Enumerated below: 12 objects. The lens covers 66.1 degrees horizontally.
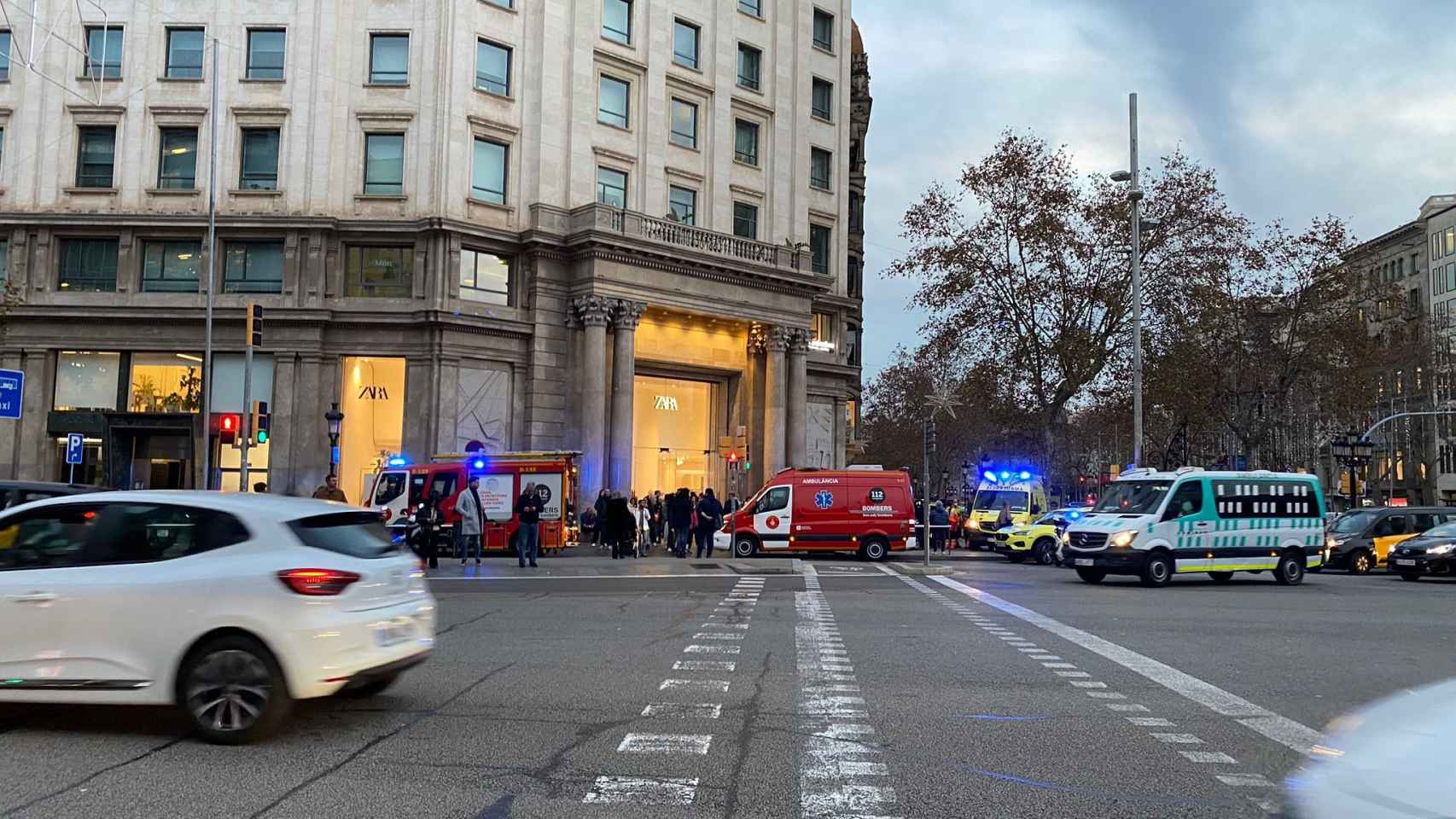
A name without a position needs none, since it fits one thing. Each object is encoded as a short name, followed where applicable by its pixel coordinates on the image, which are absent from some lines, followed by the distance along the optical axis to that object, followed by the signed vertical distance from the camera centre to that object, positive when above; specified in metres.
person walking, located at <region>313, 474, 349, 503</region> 20.61 -0.47
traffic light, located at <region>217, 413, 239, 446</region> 23.97 +0.80
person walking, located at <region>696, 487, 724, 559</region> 30.34 -1.11
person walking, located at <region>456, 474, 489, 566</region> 24.30 -0.95
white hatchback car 6.81 -0.89
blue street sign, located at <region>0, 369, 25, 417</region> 18.98 +1.16
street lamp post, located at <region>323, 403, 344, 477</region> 28.56 +1.12
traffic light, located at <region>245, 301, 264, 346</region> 23.34 +2.99
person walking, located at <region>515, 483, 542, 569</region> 24.09 -1.11
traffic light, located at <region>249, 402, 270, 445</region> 23.88 +0.95
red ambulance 29.73 -0.98
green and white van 20.86 -0.73
